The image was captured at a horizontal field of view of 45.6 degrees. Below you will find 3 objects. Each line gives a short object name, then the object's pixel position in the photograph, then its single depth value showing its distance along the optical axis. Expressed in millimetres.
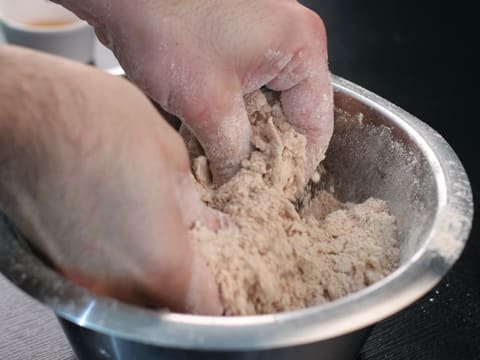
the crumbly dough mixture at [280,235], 452
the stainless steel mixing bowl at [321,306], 366
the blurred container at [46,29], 1025
